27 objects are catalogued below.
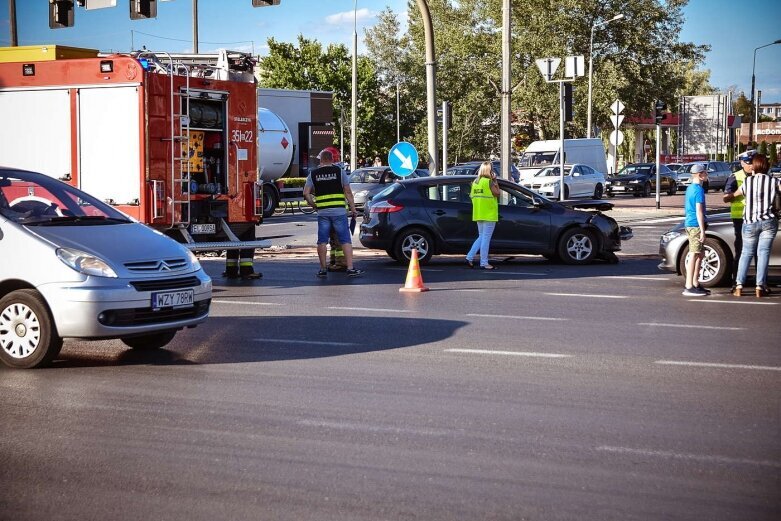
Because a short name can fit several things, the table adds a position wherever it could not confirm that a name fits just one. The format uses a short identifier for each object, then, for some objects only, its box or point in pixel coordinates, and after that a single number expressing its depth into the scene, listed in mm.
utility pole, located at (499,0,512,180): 24469
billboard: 99000
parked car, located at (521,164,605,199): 45562
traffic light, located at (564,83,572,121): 27250
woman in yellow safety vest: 17875
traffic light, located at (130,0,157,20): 23922
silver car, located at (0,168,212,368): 8867
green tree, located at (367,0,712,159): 70188
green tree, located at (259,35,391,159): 77188
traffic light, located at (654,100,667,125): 35094
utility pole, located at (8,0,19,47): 32188
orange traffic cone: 15062
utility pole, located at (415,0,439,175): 21391
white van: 50938
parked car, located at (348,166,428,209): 36000
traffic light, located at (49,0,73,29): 24781
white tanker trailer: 37094
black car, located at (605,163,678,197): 56500
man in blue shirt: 14141
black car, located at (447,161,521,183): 45344
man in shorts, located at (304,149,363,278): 16859
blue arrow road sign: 22391
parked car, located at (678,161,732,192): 62312
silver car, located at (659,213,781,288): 15305
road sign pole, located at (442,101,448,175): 23297
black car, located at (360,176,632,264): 18781
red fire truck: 14688
